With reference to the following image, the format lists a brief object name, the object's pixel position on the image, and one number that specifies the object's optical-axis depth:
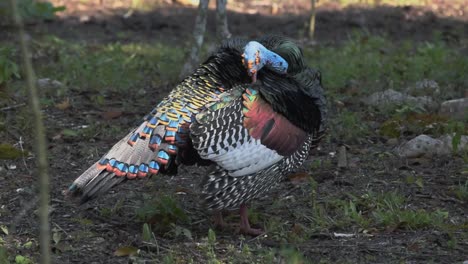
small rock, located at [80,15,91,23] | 21.63
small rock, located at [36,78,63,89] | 15.36
